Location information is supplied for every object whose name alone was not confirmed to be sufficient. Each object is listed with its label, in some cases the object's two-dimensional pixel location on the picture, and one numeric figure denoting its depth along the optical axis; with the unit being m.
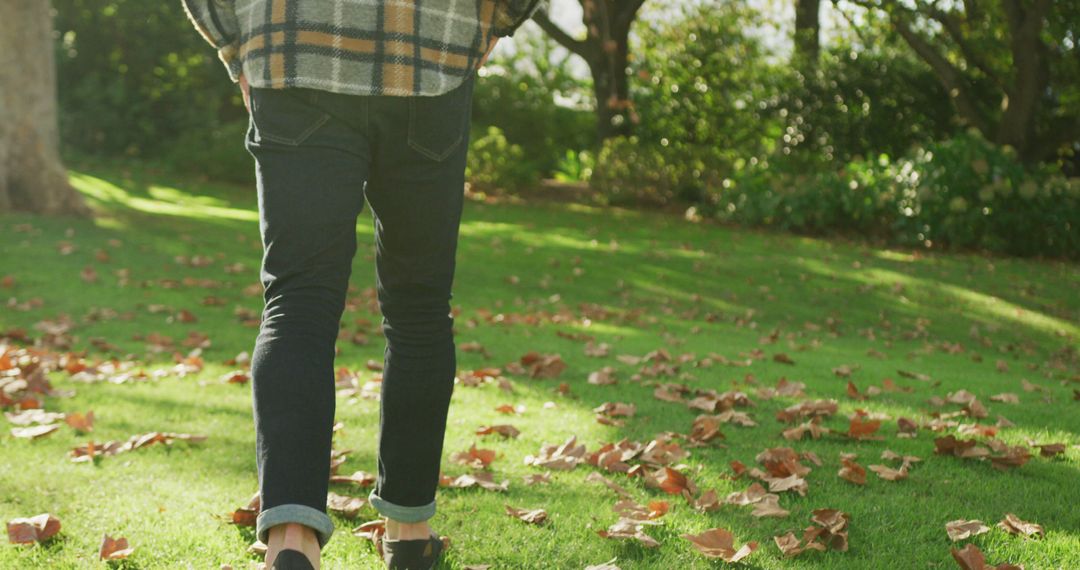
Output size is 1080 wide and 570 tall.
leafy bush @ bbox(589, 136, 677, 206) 17.06
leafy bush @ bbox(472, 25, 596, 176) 21.58
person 1.85
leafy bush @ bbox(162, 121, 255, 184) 19.08
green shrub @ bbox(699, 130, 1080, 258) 12.71
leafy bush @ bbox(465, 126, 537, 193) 18.62
